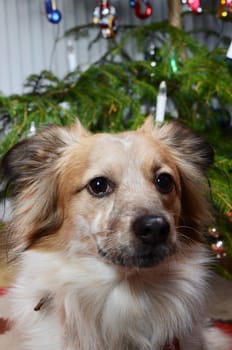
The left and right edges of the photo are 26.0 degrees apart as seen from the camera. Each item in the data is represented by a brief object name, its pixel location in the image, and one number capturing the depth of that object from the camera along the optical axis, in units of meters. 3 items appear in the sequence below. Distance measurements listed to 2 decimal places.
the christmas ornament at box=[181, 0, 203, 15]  2.34
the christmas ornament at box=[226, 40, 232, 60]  2.03
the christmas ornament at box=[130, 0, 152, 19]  2.58
